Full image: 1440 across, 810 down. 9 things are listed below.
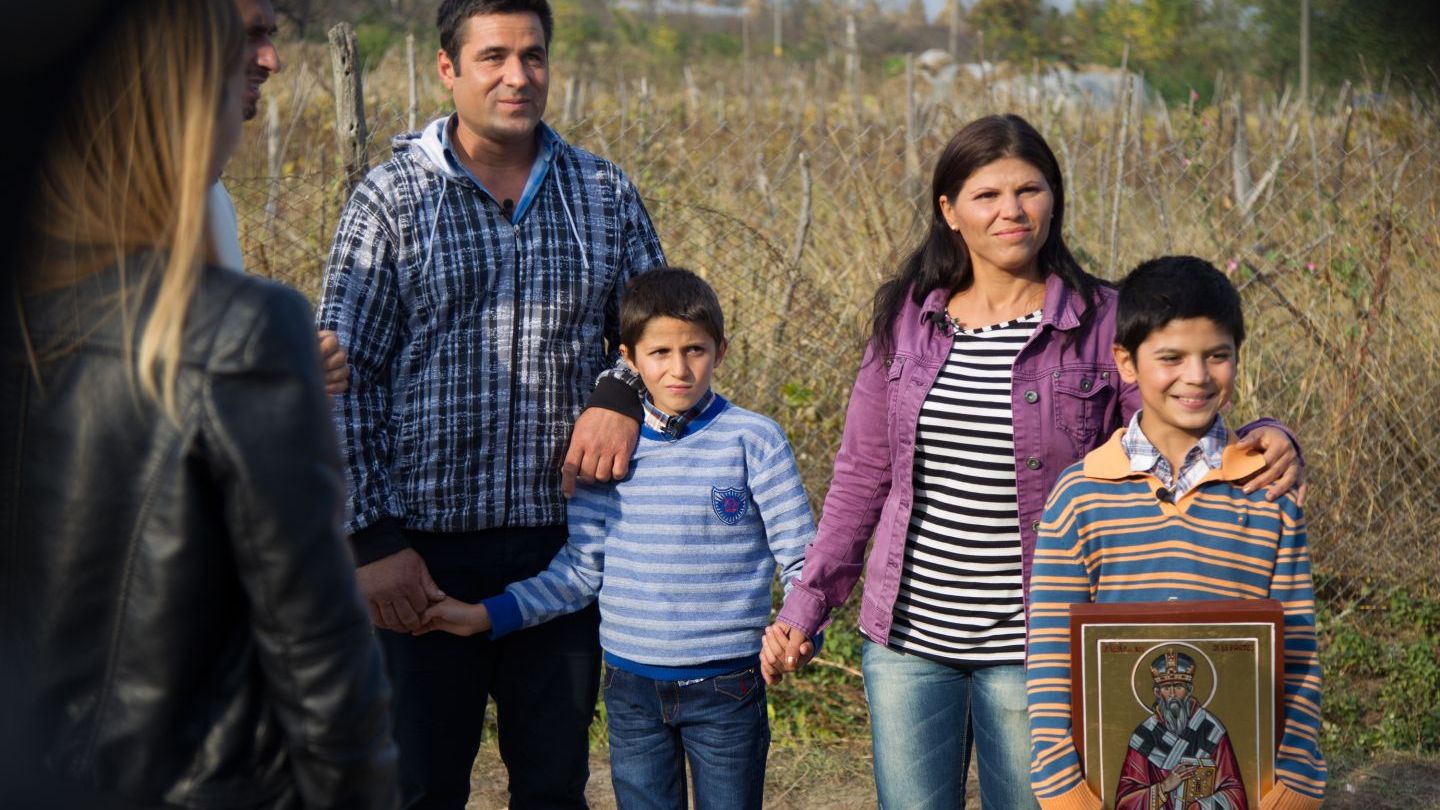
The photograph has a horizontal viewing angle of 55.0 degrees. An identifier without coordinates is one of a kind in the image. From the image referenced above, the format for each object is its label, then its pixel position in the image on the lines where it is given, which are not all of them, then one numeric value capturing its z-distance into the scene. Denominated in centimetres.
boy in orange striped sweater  226
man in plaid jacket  282
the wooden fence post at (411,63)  471
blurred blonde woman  139
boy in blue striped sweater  283
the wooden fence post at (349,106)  433
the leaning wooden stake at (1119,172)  516
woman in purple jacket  257
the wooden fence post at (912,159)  583
